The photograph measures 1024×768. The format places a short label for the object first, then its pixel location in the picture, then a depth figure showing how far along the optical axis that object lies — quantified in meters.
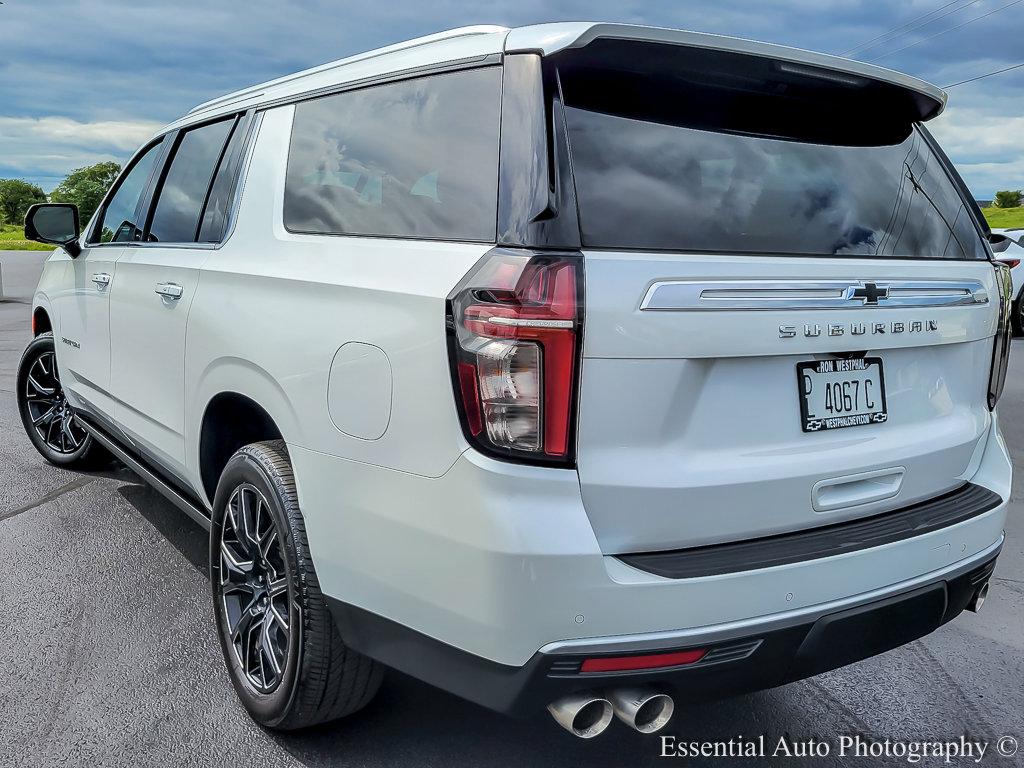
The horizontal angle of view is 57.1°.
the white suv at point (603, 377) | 1.94
